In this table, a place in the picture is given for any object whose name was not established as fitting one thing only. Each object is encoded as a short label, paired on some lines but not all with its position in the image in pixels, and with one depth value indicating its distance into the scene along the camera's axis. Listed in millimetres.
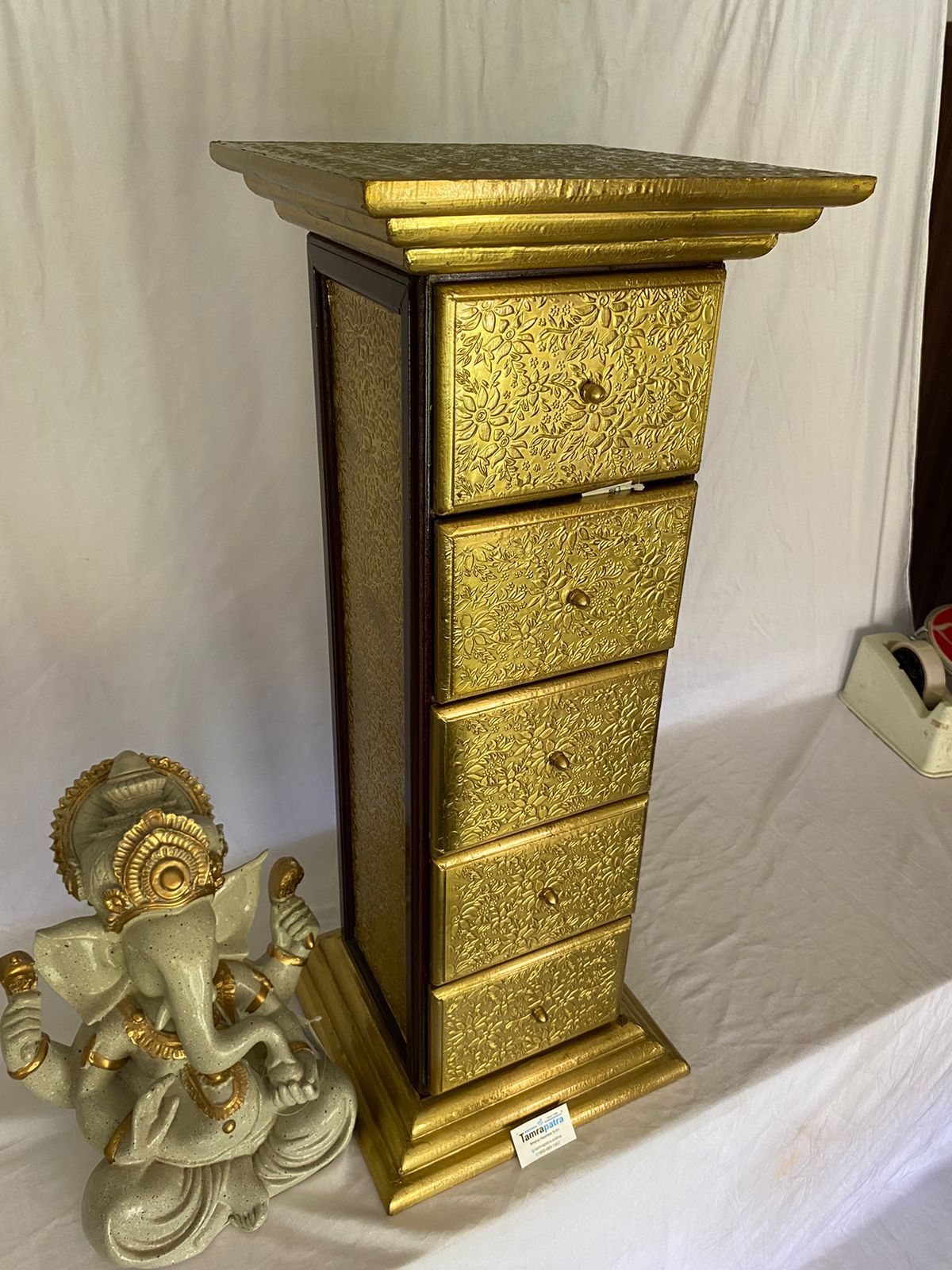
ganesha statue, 826
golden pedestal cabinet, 671
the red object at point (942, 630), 1788
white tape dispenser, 1733
